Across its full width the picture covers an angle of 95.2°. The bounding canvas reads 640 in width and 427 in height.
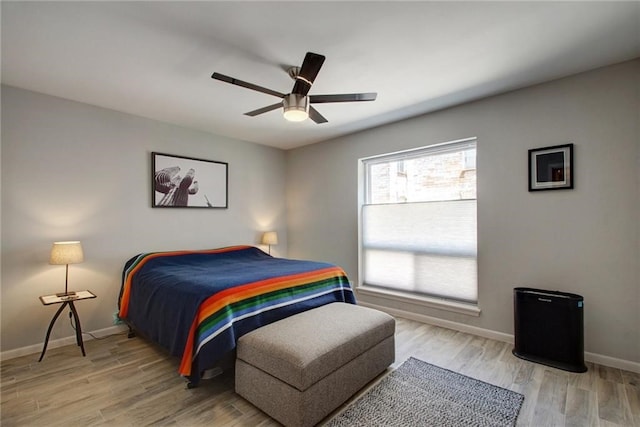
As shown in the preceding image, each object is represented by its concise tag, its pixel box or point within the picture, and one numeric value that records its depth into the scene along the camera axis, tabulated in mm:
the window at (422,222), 3256
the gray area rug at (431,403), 1784
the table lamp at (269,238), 4562
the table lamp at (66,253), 2607
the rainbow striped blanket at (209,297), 1995
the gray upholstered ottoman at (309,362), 1691
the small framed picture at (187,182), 3618
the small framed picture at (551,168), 2574
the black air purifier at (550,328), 2326
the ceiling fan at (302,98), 2064
